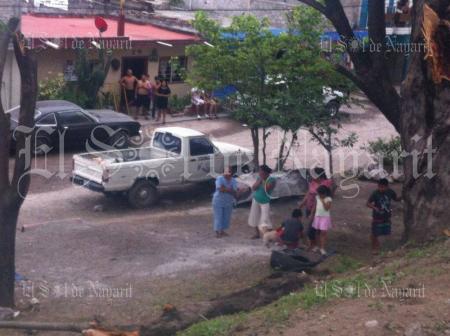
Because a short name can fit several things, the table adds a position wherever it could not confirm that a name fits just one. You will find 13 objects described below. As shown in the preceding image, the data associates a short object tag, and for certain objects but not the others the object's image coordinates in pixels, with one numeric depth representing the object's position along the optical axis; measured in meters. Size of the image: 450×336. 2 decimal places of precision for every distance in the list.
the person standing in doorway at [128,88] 25.94
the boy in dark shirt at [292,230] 13.18
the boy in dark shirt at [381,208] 13.58
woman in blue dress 14.70
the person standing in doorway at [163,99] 25.50
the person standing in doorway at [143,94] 25.67
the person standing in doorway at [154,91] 25.77
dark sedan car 20.58
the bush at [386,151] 20.36
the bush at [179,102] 27.45
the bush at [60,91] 23.67
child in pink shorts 13.34
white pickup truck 16.55
